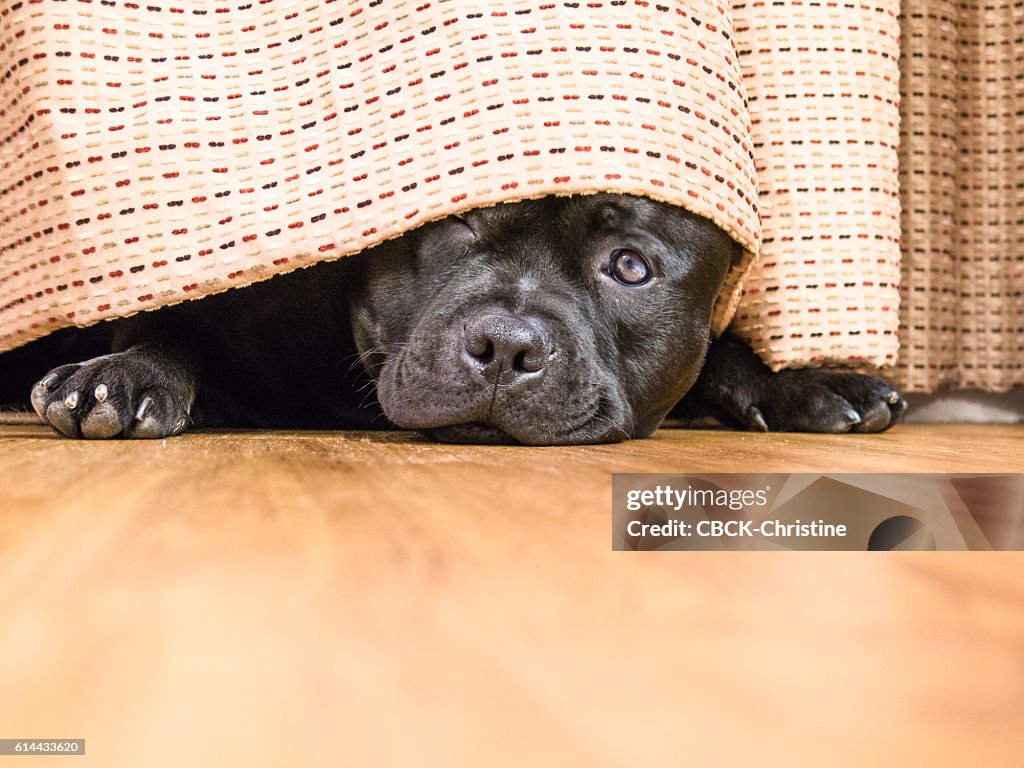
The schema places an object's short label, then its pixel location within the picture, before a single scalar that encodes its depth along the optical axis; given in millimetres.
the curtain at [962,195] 642
